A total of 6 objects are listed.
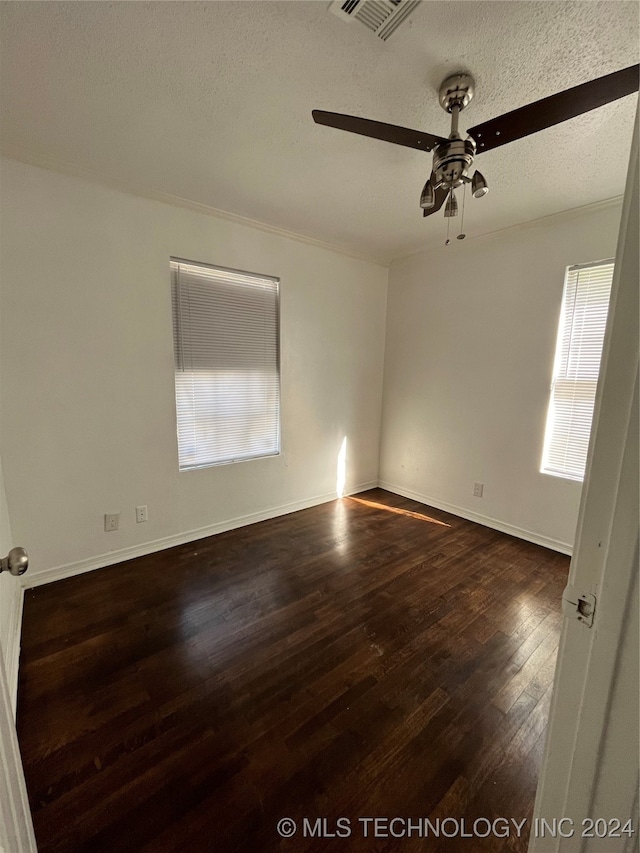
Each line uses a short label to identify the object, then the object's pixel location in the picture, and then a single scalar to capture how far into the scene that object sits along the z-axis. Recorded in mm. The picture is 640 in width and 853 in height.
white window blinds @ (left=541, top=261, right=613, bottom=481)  2514
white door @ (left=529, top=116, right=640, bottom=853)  493
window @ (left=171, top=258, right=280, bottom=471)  2652
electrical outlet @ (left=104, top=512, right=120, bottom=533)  2436
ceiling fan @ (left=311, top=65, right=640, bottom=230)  1202
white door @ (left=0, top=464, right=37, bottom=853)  646
